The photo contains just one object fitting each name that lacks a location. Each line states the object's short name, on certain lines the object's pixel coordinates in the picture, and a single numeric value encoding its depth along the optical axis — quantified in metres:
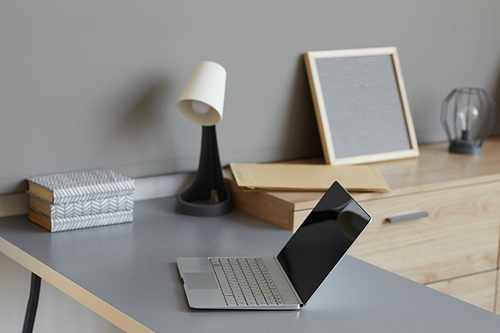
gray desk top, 2.39
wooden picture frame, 3.35
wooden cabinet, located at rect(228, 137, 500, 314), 3.02
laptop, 2.43
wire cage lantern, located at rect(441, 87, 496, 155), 3.55
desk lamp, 2.97
